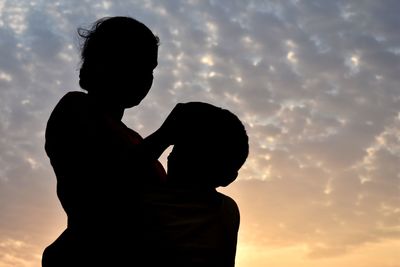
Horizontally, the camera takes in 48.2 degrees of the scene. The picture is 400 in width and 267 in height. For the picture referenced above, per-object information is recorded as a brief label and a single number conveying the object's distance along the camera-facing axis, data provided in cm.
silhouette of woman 177
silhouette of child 170
